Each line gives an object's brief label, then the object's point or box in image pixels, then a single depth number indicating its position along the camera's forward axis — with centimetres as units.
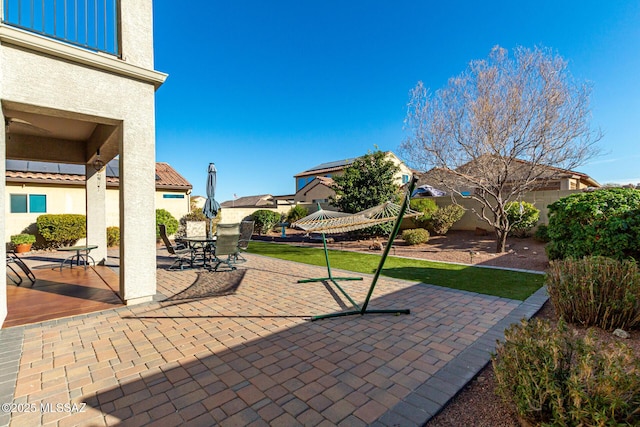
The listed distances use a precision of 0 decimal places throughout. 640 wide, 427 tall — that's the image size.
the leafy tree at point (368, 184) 1424
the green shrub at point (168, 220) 1485
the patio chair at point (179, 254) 754
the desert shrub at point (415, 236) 1259
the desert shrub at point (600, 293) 355
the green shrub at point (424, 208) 1415
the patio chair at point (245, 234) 869
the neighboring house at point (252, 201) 3808
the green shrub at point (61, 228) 1201
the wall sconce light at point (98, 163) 769
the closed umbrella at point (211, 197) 897
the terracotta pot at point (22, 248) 1144
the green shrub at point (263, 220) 1838
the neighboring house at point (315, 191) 2761
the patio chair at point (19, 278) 591
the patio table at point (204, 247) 773
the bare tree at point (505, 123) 878
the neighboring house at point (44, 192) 1206
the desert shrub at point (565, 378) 166
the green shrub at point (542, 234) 1058
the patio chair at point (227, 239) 723
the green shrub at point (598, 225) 511
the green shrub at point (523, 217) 1201
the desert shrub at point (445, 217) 1402
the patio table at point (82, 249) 747
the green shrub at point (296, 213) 1950
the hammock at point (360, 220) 378
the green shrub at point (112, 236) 1283
